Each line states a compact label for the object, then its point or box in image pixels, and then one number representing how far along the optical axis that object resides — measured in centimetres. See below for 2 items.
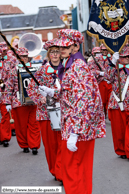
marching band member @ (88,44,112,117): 1064
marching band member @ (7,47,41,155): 746
